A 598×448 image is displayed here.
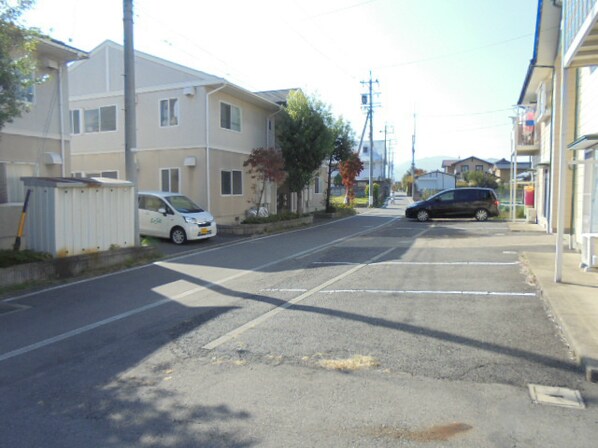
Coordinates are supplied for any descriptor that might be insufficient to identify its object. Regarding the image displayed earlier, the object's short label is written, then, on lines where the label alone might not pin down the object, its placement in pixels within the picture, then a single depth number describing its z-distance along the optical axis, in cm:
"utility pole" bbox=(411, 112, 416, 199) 6065
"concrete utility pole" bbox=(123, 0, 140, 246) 1184
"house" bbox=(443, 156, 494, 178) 9638
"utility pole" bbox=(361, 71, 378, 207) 4025
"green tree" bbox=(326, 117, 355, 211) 2717
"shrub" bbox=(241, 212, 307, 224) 1853
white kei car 1484
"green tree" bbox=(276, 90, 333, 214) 2234
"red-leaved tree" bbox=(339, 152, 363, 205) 3068
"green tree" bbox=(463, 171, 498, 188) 6379
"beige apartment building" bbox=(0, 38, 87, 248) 1170
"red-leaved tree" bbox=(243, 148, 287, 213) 1934
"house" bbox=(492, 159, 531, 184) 7856
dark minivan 2334
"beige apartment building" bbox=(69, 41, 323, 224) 1861
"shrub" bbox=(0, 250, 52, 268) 898
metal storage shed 985
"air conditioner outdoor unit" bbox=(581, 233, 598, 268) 824
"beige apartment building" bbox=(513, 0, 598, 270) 696
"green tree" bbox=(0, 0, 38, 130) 819
